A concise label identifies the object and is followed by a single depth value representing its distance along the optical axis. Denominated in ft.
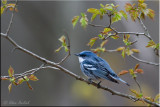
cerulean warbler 25.49
